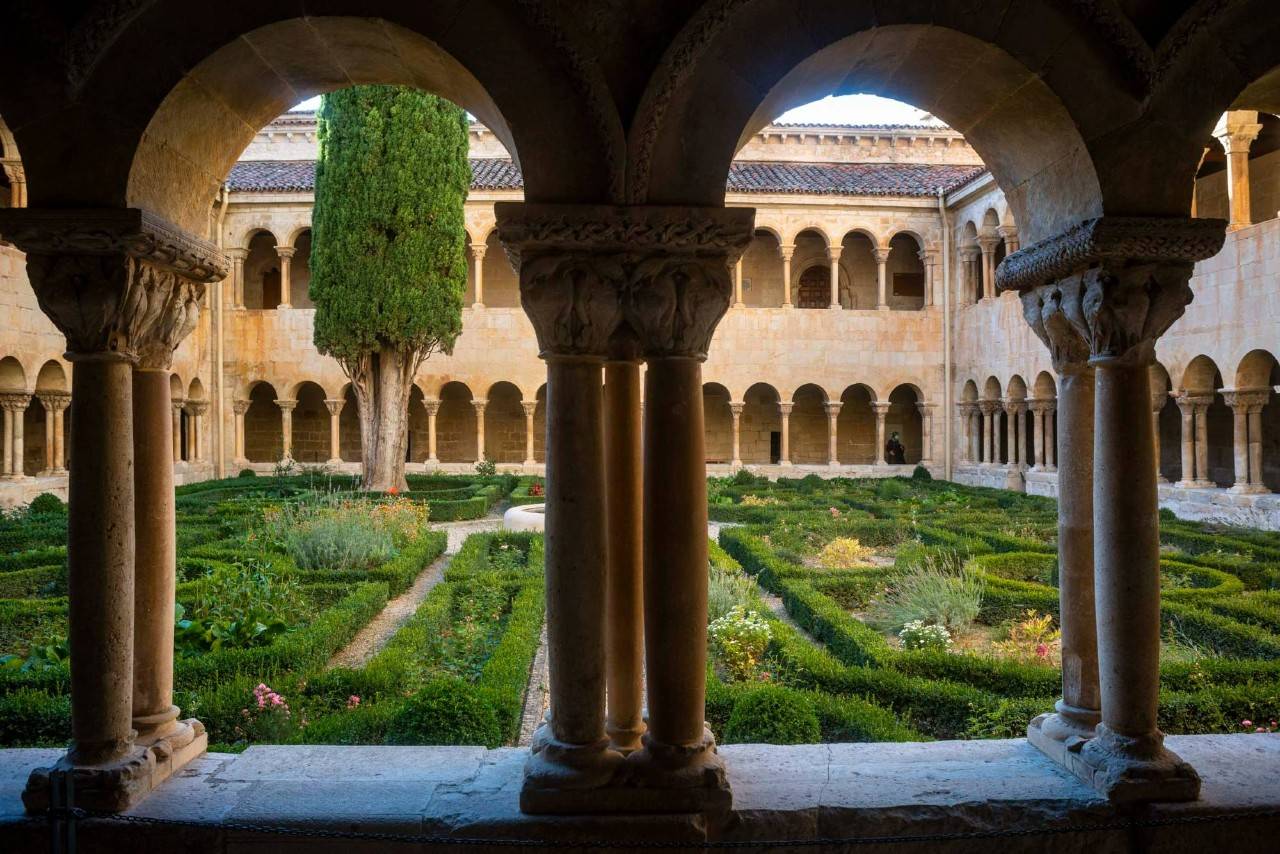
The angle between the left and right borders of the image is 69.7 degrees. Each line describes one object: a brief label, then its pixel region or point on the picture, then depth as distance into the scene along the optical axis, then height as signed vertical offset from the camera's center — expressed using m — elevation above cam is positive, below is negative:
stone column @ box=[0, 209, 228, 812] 3.30 -0.05
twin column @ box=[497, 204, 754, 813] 3.31 -0.11
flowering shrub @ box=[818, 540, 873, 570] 10.81 -1.40
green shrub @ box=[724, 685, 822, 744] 4.88 -1.52
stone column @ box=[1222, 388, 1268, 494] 14.12 -0.09
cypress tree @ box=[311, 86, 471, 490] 17.03 +3.97
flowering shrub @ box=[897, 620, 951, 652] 7.03 -1.55
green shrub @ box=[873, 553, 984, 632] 7.88 -1.45
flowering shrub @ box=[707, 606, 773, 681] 6.68 -1.52
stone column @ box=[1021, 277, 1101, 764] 3.89 -0.44
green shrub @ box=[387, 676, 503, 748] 4.86 -1.48
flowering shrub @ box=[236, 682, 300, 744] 5.12 -1.54
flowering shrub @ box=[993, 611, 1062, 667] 6.54 -1.61
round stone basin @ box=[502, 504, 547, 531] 13.20 -1.12
